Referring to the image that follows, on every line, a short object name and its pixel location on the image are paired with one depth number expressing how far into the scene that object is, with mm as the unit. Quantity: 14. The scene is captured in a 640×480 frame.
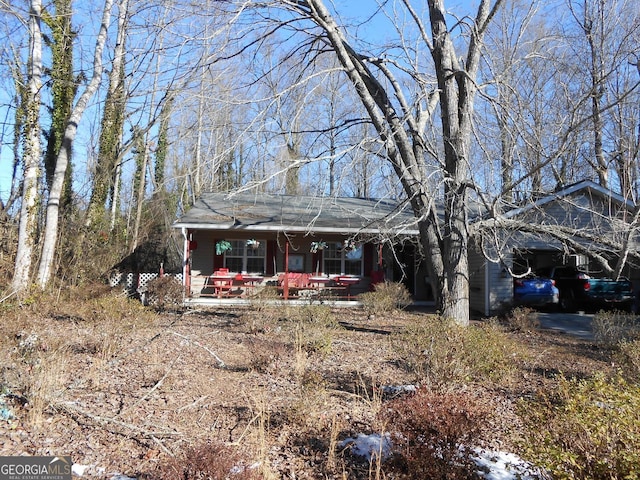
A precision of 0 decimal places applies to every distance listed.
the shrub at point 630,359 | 5848
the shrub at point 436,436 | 3248
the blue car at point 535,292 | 15531
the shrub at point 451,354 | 5336
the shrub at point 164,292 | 13172
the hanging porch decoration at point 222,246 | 16031
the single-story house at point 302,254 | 15055
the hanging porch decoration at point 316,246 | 16133
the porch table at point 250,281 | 15947
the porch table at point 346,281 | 16312
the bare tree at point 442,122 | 8711
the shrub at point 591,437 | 2516
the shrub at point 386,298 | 13086
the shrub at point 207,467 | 2850
